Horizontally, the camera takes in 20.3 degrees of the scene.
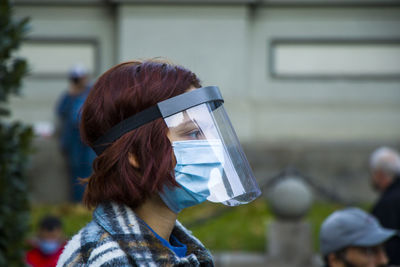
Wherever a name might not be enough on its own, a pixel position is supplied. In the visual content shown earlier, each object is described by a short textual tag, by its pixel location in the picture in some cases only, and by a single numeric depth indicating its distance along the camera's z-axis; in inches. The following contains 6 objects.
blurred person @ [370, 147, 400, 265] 340.6
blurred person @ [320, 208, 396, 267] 258.4
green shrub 265.7
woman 123.2
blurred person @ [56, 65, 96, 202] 603.8
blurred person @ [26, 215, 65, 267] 367.1
